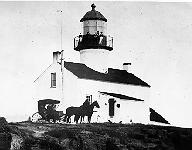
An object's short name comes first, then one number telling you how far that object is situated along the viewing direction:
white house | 25.33
